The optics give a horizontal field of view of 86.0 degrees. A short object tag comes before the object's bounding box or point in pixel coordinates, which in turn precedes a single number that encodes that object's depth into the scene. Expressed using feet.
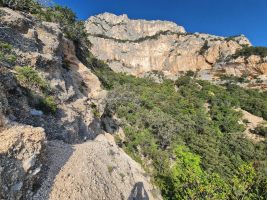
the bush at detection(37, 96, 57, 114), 28.32
